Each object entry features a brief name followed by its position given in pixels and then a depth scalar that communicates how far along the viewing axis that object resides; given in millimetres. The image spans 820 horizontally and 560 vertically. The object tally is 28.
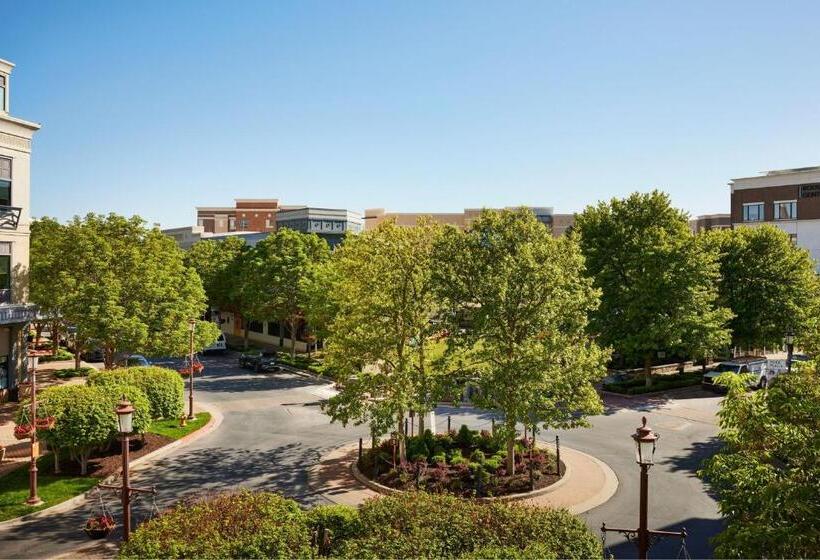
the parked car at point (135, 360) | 43162
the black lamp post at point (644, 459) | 12406
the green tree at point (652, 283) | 36938
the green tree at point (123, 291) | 32375
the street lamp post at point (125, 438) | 15414
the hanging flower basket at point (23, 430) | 21875
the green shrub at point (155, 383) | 26514
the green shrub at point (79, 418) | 22500
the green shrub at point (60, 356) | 50038
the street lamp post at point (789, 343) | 37206
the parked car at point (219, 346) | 57022
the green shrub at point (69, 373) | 42125
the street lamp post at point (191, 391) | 31745
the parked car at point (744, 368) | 38500
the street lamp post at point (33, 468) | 20359
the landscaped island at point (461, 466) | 22031
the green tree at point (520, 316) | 21766
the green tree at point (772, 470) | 9133
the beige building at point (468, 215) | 122438
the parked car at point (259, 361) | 47406
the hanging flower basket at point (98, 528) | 17891
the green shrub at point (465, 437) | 26078
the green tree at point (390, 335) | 23016
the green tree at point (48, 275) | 33625
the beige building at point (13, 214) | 31422
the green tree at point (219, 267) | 61250
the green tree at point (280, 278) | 51312
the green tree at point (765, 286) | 42125
